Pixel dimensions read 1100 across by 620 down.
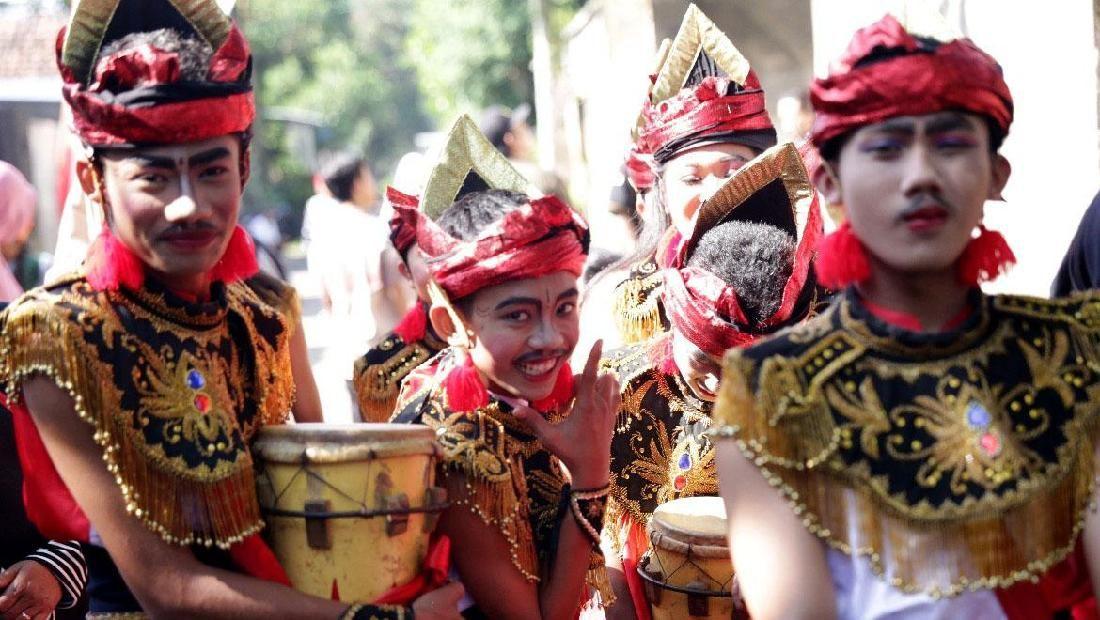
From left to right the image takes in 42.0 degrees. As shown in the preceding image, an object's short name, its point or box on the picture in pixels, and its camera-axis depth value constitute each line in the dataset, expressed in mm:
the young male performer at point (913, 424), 2648
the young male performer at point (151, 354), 3121
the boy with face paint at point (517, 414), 3518
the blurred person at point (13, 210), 5801
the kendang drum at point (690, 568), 3939
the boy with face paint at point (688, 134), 5238
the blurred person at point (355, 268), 9141
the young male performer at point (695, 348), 4230
